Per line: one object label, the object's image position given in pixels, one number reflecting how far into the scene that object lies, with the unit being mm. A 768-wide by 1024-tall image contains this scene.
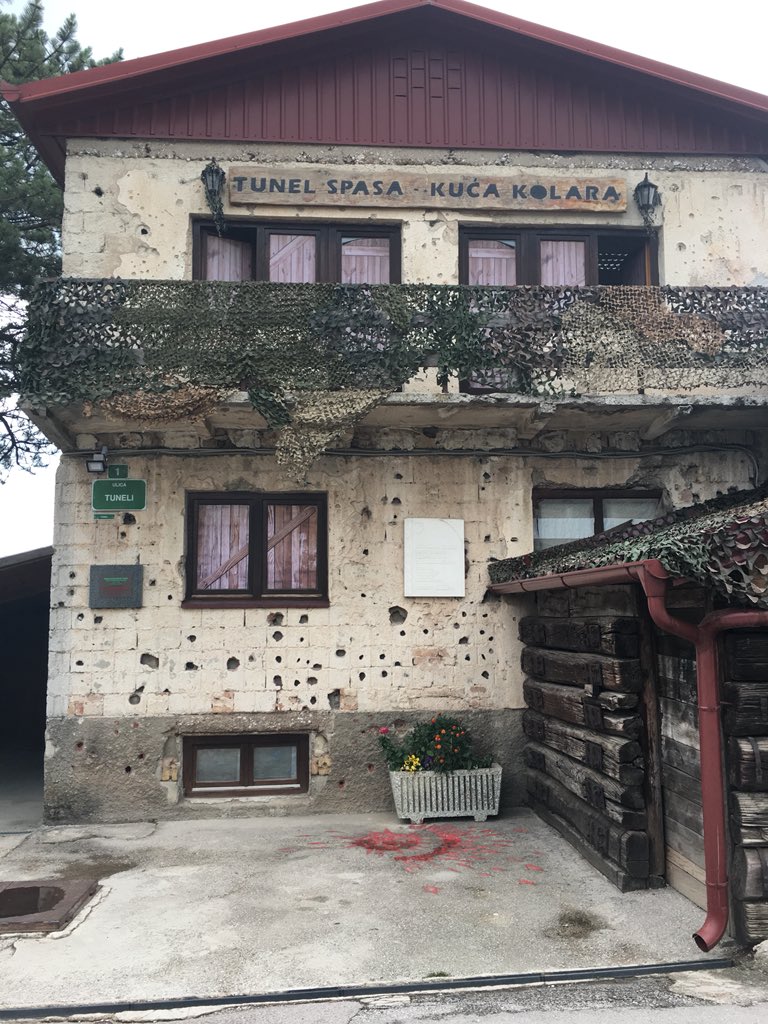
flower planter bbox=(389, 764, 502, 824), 8125
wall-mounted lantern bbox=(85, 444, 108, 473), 8742
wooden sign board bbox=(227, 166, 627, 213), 9445
